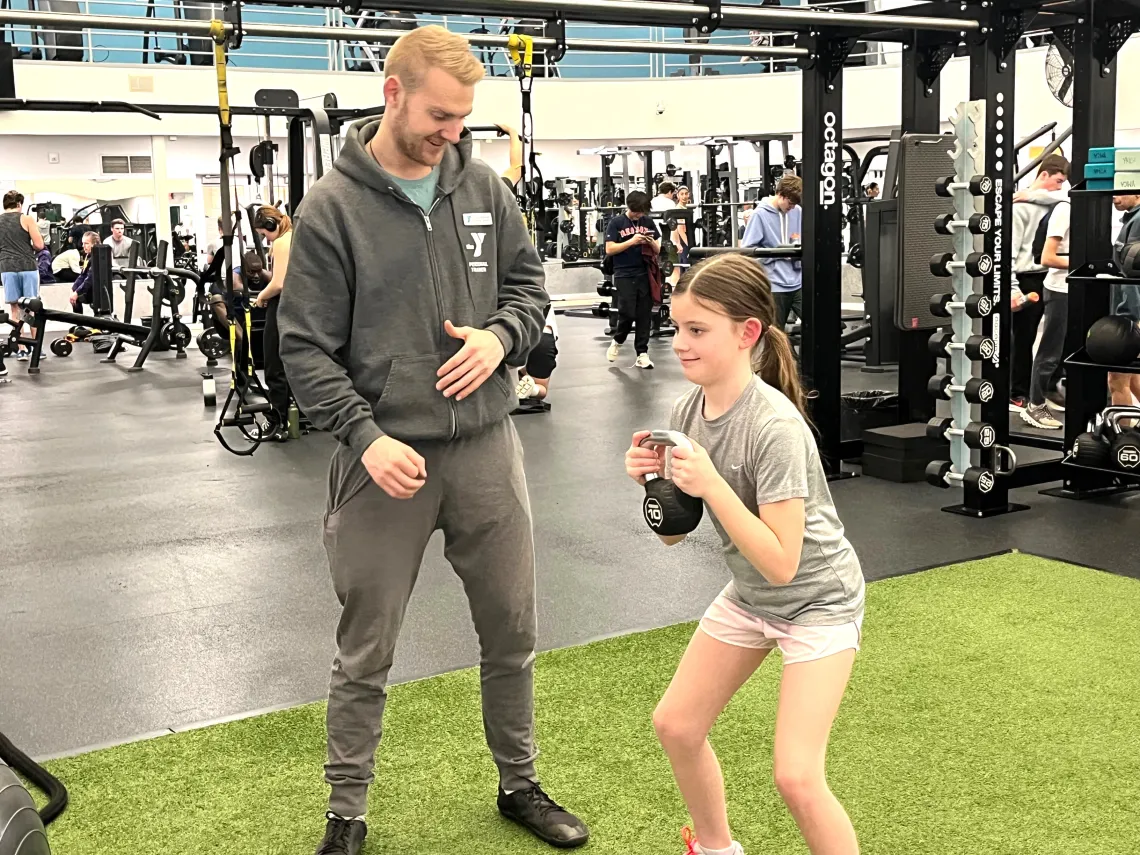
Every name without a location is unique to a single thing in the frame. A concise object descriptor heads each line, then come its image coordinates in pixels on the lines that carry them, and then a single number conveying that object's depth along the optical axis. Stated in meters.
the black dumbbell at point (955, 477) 5.36
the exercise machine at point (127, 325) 11.89
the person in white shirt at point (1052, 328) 6.71
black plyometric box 6.12
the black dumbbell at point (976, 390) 5.34
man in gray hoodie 2.28
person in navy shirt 10.62
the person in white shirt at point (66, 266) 15.15
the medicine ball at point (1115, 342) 5.12
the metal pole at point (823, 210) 5.91
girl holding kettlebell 1.88
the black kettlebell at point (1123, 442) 5.14
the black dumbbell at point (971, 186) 5.19
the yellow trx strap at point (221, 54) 4.14
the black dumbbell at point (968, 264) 5.22
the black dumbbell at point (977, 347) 5.28
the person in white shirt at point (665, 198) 14.76
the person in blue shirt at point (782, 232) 8.27
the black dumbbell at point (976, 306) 5.26
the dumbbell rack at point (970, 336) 5.25
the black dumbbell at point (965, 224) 5.22
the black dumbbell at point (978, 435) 5.39
